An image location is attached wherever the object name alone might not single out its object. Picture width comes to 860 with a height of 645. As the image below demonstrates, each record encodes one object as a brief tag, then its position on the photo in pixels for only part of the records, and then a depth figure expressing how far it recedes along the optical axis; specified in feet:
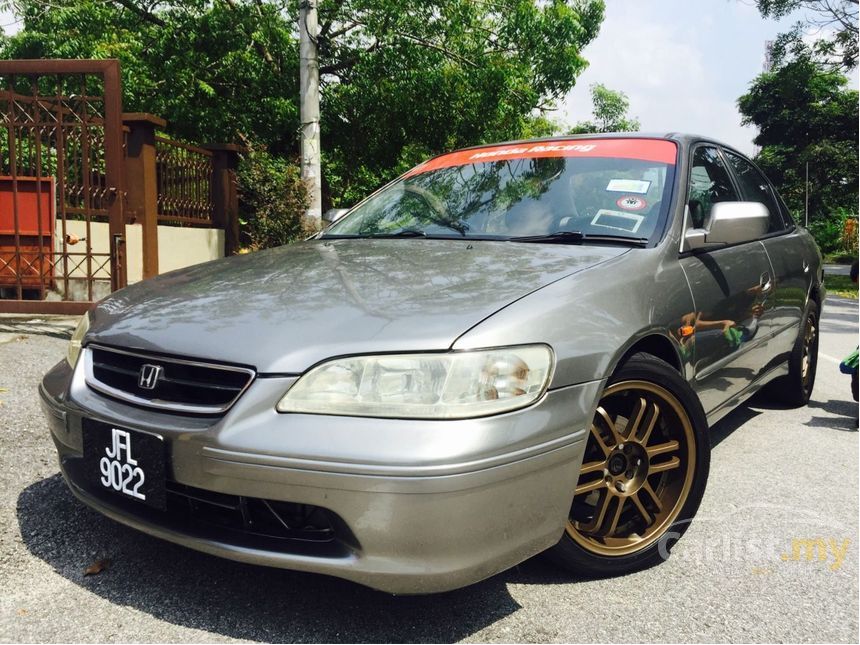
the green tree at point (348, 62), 39.40
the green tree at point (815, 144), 126.93
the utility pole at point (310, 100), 28.35
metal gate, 19.22
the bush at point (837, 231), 113.20
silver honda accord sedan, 5.85
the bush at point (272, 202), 29.68
